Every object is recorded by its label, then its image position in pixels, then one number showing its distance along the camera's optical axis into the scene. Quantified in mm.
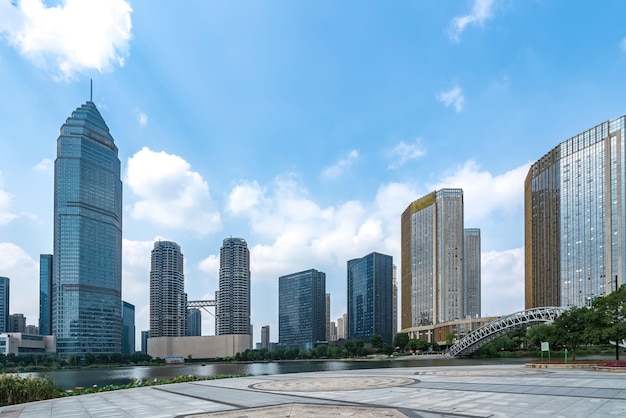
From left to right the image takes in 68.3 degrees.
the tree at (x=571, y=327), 47969
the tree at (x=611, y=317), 37938
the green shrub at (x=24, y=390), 25500
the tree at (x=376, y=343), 150875
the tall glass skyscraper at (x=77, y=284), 184375
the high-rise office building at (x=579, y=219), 125750
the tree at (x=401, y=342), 155000
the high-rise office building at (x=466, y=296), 190000
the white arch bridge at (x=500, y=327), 100938
